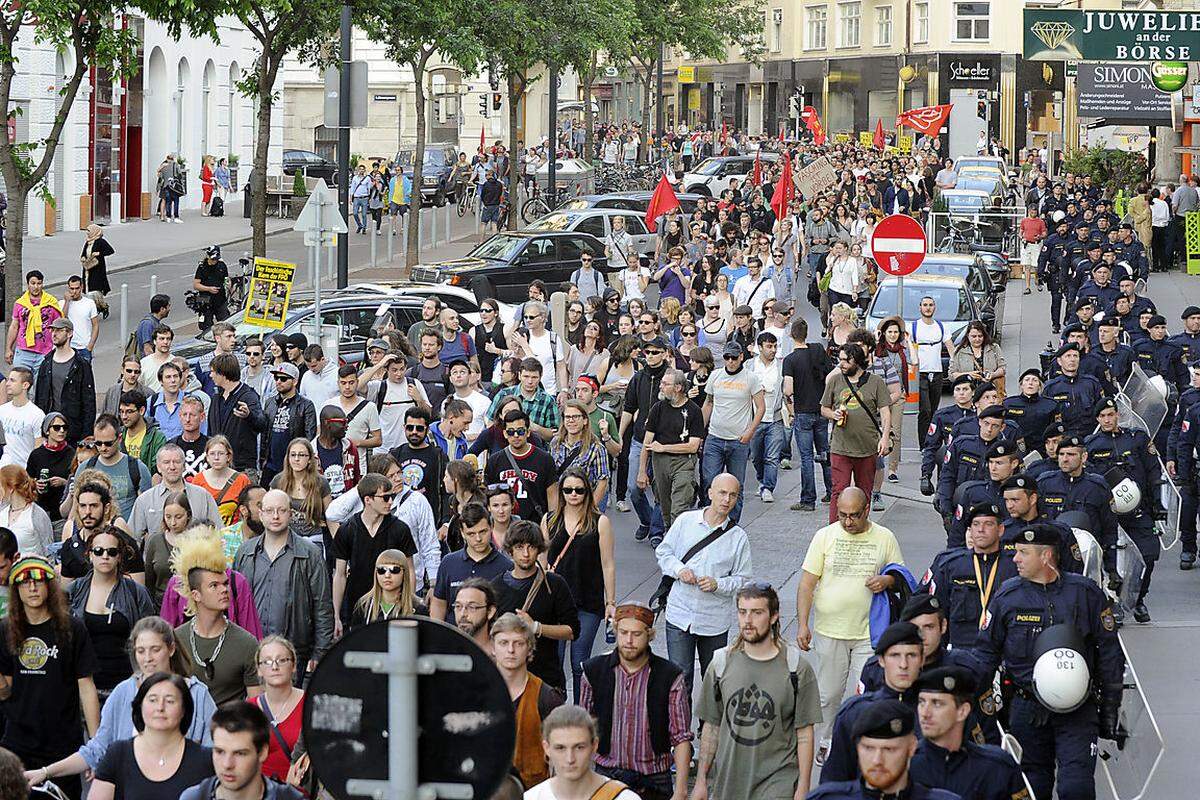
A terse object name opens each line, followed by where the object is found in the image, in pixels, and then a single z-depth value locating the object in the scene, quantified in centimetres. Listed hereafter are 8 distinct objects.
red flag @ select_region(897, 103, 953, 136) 5044
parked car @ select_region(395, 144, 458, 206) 5650
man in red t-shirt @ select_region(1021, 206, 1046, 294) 3647
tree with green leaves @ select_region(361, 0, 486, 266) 3416
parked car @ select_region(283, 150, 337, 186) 5931
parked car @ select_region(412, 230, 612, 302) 3127
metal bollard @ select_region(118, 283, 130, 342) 2566
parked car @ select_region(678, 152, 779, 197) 5332
